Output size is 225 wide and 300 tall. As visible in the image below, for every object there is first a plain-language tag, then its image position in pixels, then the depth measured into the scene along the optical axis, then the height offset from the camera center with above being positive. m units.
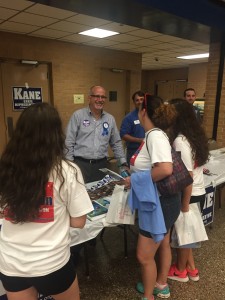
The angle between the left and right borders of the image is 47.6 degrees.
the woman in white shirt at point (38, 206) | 0.98 -0.44
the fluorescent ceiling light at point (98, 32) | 4.24 +1.06
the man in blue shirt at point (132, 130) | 3.24 -0.43
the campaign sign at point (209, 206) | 2.57 -1.11
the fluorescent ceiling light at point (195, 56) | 6.93 +1.11
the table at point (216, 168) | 2.68 -0.83
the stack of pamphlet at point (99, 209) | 1.70 -0.77
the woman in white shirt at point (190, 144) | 1.74 -0.32
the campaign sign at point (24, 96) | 4.71 -0.03
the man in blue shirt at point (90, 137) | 2.52 -0.41
